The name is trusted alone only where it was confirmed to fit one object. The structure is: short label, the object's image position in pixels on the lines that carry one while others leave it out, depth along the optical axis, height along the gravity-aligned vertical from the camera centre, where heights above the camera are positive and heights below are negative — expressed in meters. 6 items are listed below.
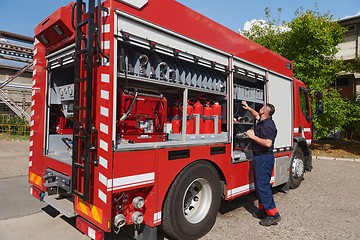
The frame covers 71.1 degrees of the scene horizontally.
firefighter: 3.97 -0.64
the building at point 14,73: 20.95 +4.53
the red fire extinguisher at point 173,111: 4.14 +0.18
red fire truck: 2.55 +0.08
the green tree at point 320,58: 11.23 +3.03
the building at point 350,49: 19.83 +6.11
